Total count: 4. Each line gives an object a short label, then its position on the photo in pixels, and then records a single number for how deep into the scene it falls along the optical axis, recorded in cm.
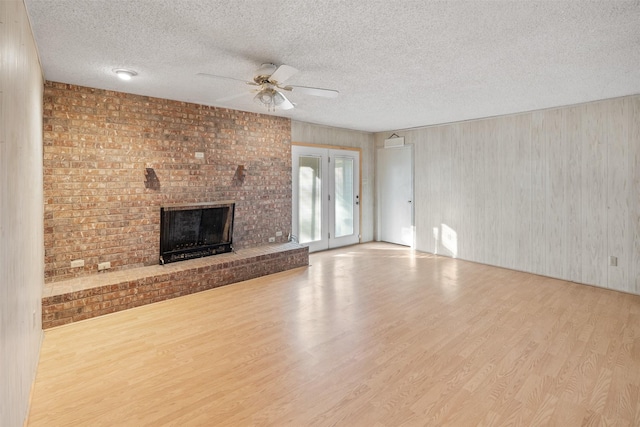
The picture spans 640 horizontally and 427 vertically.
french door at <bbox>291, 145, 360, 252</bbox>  598
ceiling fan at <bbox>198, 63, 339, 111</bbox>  292
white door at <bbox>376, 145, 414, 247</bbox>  671
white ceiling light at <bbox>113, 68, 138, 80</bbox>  320
